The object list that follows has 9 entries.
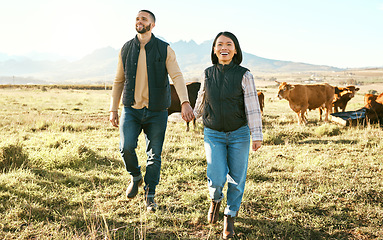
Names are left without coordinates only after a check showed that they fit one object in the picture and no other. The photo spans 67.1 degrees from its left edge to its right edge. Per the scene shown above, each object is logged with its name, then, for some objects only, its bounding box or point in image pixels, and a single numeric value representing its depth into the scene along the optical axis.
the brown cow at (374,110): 9.82
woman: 3.05
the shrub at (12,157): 5.13
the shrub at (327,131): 8.66
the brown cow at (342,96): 13.03
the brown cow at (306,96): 11.07
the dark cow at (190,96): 9.22
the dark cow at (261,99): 13.25
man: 3.55
